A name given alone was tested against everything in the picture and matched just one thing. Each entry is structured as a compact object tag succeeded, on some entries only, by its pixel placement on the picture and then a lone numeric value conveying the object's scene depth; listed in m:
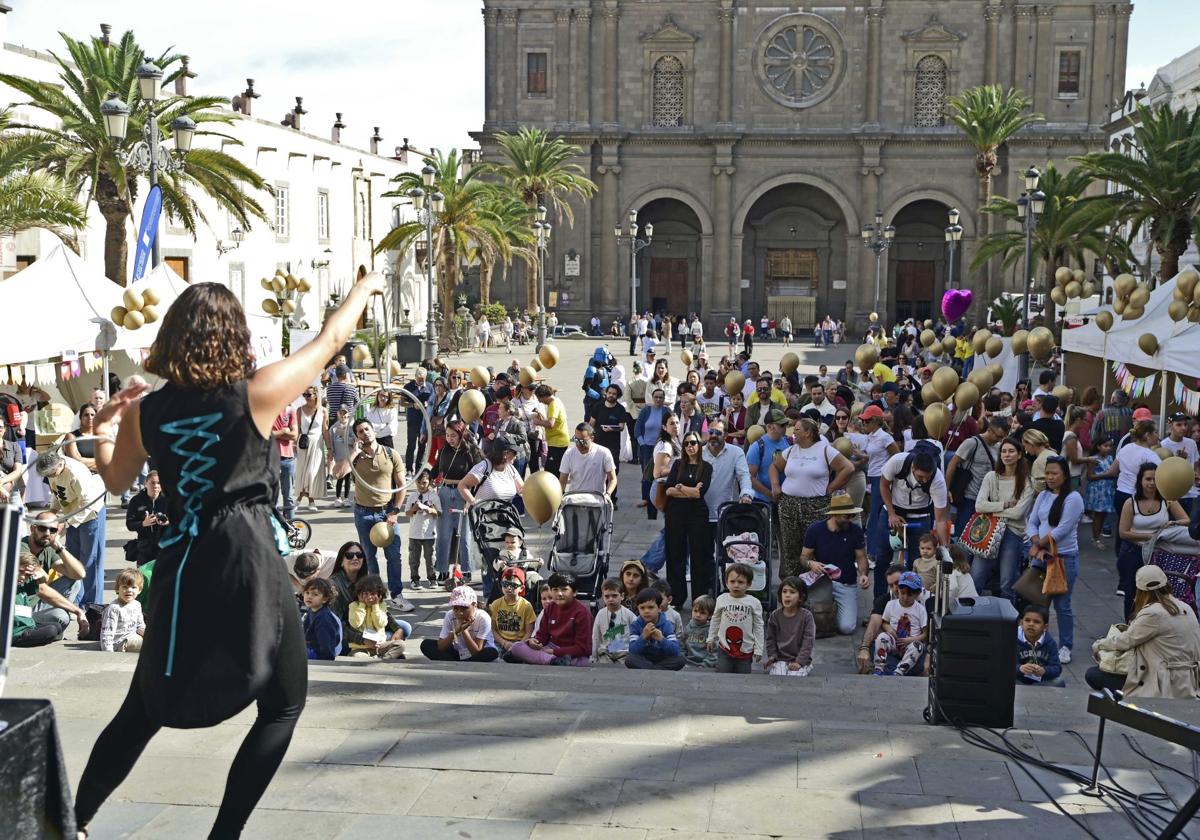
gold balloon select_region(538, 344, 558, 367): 18.52
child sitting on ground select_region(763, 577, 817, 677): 8.88
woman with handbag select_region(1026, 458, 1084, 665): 9.47
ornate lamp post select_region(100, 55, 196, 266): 15.80
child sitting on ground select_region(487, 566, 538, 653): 9.29
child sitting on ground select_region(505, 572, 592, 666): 8.92
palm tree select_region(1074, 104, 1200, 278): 25.16
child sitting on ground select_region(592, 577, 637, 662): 9.02
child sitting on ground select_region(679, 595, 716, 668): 9.11
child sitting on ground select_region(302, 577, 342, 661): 8.62
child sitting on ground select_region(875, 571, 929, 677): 9.06
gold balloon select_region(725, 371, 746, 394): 17.41
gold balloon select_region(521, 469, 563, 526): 10.48
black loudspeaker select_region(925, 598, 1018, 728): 5.77
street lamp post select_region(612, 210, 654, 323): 57.45
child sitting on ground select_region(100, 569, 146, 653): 8.62
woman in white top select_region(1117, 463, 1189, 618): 10.20
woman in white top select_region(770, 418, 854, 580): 11.17
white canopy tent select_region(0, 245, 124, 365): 13.81
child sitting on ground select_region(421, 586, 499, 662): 8.95
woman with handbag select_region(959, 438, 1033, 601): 10.09
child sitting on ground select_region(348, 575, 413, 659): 9.05
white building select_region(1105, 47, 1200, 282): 44.56
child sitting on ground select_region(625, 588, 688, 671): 8.75
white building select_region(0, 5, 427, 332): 33.03
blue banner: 15.23
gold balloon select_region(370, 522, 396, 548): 10.62
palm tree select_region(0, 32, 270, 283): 22.64
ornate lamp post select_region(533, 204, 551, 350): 42.71
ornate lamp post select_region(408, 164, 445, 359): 28.70
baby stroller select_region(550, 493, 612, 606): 10.84
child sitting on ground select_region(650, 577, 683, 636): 9.09
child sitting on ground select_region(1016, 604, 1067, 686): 8.55
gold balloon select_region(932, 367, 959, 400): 15.13
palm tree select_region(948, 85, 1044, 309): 52.53
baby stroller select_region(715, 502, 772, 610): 10.08
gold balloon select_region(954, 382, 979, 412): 14.45
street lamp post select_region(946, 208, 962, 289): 44.45
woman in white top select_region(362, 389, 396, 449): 14.61
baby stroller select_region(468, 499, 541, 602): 10.39
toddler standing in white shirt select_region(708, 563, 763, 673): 8.80
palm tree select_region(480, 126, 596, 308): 54.28
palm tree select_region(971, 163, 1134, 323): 29.48
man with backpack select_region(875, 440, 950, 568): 10.81
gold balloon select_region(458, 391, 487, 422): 13.26
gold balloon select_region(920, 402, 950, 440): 13.26
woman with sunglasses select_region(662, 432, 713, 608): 10.84
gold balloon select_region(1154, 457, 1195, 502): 10.07
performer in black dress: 3.24
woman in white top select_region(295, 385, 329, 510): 15.19
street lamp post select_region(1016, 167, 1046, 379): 27.17
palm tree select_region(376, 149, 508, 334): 43.19
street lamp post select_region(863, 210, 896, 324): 53.91
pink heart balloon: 38.78
